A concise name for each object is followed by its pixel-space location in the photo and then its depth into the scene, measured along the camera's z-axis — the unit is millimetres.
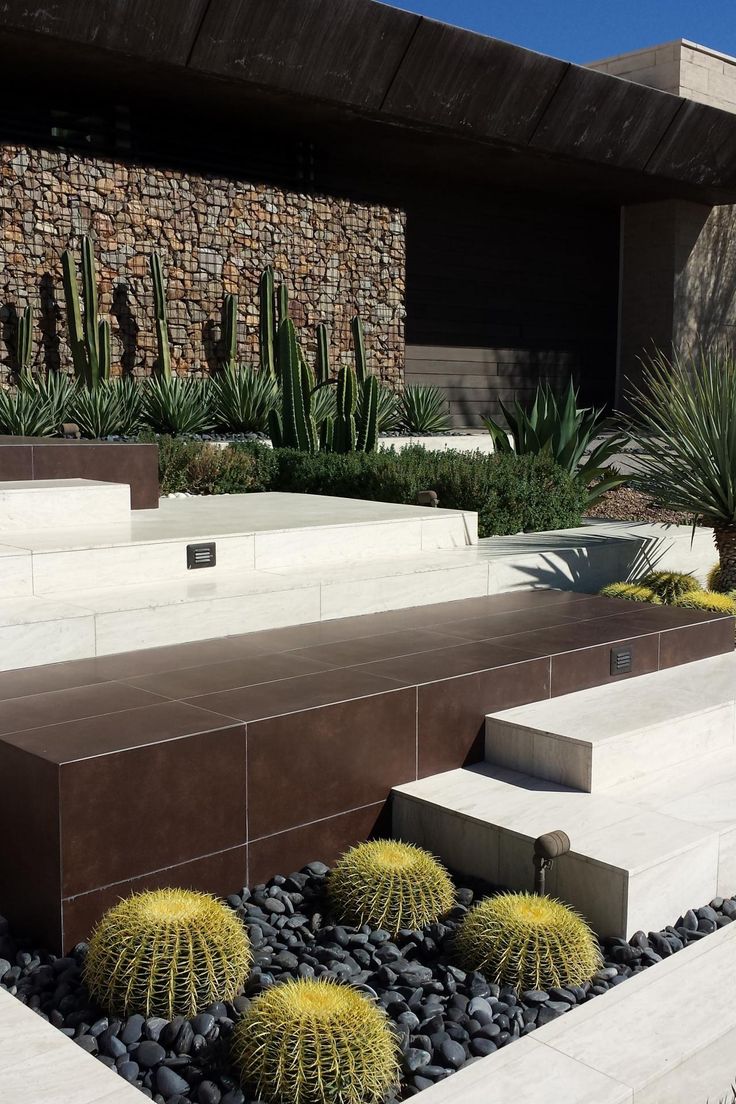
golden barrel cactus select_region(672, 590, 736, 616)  6625
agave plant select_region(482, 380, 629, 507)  8758
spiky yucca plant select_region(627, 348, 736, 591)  6836
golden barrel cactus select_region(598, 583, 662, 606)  6855
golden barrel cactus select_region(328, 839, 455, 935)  3475
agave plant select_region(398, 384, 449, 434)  13031
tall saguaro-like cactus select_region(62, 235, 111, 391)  11805
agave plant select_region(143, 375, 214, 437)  10359
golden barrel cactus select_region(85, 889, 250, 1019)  2877
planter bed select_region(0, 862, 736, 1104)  2746
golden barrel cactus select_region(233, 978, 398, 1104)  2527
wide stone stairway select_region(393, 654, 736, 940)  3574
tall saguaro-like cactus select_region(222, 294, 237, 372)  13203
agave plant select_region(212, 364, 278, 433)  11180
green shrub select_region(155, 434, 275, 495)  8852
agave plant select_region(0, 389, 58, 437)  9188
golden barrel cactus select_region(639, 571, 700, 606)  6984
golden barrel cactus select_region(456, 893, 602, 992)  3156
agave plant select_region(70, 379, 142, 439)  9719
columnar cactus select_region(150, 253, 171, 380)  12547
